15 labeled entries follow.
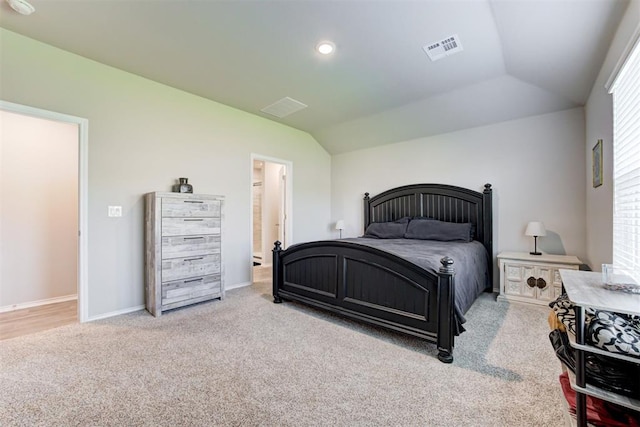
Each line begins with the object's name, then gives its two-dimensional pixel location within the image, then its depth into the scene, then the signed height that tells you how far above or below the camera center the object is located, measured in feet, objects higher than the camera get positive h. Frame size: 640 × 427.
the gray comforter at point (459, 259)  7.74 -1.48
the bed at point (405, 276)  7.18 -2.01
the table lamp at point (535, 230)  11.25 -0.68
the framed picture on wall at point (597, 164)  8.38 +1.54
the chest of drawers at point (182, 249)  10.08 -1.40
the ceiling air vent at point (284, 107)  13.02 +5.19
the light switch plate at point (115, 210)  10.16 +0.09
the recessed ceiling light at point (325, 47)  8.53 +5.17
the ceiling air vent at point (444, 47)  8.31 +5.14
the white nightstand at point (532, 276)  10.42 -2.44
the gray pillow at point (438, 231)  12.65 -0.83
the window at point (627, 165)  5.45 +1.05
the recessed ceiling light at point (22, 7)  7.02 +5.29
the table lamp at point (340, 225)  17.85 -0.76
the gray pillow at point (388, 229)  14.58 -0.88
